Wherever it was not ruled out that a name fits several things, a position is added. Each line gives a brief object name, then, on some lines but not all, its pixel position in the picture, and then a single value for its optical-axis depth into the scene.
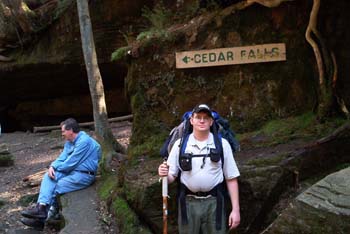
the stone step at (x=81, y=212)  5.71
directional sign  6.13
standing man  3.59
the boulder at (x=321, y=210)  3.38
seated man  6.62
